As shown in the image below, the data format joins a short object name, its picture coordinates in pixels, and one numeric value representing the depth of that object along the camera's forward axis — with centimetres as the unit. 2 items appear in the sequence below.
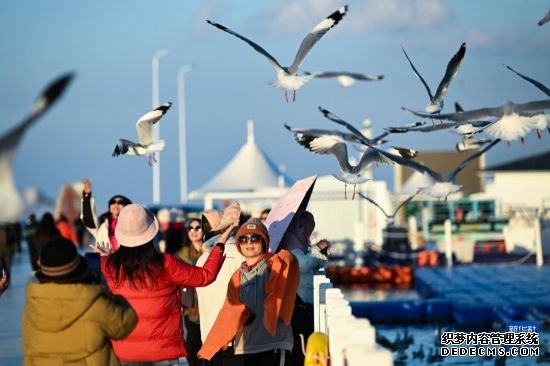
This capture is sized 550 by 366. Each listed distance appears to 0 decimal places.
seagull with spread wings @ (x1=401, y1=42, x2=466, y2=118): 1577
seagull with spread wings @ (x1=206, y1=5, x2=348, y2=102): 1636
